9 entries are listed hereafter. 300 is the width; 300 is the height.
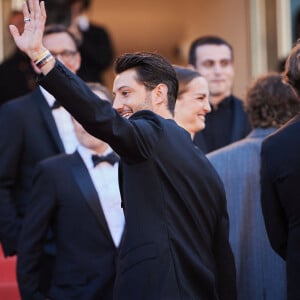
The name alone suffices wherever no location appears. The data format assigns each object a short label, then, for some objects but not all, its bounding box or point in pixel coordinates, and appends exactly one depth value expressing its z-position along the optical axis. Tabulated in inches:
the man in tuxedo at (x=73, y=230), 401.7
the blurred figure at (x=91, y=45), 635.5
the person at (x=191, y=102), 413.1
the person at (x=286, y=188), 330.6
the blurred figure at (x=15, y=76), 635.5
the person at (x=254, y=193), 402.3
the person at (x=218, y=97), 497.7
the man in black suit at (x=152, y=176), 278.1
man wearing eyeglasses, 442.3
